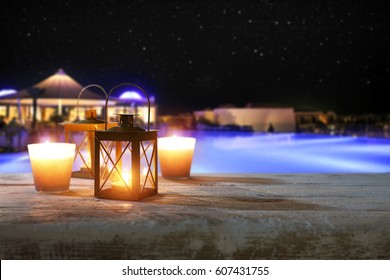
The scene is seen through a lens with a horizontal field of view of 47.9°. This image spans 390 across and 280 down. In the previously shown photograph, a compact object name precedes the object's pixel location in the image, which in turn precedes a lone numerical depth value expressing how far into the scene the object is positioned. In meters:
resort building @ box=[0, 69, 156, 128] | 11.04
